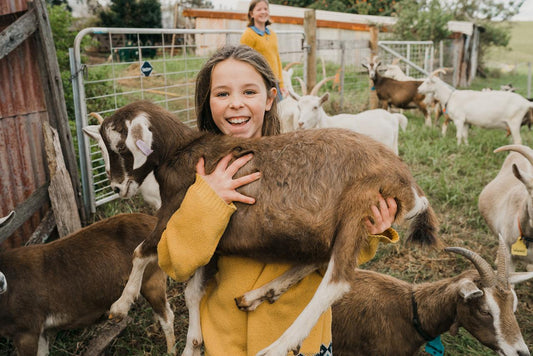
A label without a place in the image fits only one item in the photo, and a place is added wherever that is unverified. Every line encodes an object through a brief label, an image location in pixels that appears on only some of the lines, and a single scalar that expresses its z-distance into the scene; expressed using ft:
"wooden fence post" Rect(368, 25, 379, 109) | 39.87
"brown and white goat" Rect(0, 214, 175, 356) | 10.05
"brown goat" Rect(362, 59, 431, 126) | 37.17
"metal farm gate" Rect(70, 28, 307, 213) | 15.14
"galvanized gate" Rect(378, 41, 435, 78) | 45.83
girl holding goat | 4.94
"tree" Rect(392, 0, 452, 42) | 57.06
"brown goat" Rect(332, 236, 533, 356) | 8.98
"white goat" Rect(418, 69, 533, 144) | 27.50
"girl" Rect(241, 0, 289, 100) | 18.95
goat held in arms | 4.66
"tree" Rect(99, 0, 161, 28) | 60.70
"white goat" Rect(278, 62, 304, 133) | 23.64
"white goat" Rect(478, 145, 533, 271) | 12.90
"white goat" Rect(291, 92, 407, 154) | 21.75
